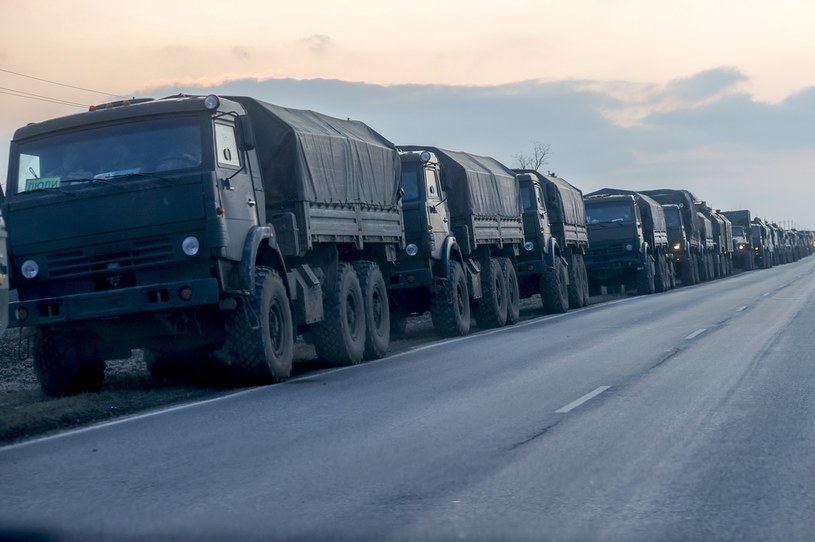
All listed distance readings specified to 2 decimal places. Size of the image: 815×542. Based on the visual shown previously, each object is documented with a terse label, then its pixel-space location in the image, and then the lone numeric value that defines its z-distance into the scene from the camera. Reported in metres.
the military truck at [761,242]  76.19
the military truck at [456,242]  19.98
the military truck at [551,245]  27.69
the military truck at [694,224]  47.38
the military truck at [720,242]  55.31
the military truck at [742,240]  71.50
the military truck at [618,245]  36.25
